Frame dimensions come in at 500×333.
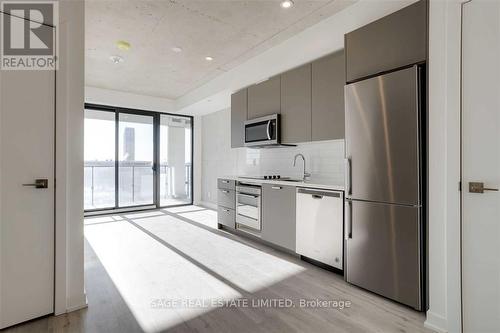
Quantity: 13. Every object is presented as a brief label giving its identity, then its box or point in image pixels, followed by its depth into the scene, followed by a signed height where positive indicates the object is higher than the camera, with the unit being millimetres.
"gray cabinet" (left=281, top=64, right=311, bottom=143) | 3314 +826
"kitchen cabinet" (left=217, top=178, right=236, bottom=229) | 4309 -606
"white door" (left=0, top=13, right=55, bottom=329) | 1826 -216
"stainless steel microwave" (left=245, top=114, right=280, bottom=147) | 3744 +542
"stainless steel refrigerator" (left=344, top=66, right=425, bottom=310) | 2041 -153
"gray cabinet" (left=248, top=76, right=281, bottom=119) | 3785 +1058
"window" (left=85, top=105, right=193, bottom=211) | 5848 +200
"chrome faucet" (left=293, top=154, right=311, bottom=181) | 3738 -74
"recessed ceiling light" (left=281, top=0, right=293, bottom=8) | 2670 +1698
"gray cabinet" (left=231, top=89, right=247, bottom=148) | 4451 +884
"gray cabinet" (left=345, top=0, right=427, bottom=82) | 2045 +1074
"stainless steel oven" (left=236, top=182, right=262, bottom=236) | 3771 -617
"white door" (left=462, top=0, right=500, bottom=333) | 1651 +26
